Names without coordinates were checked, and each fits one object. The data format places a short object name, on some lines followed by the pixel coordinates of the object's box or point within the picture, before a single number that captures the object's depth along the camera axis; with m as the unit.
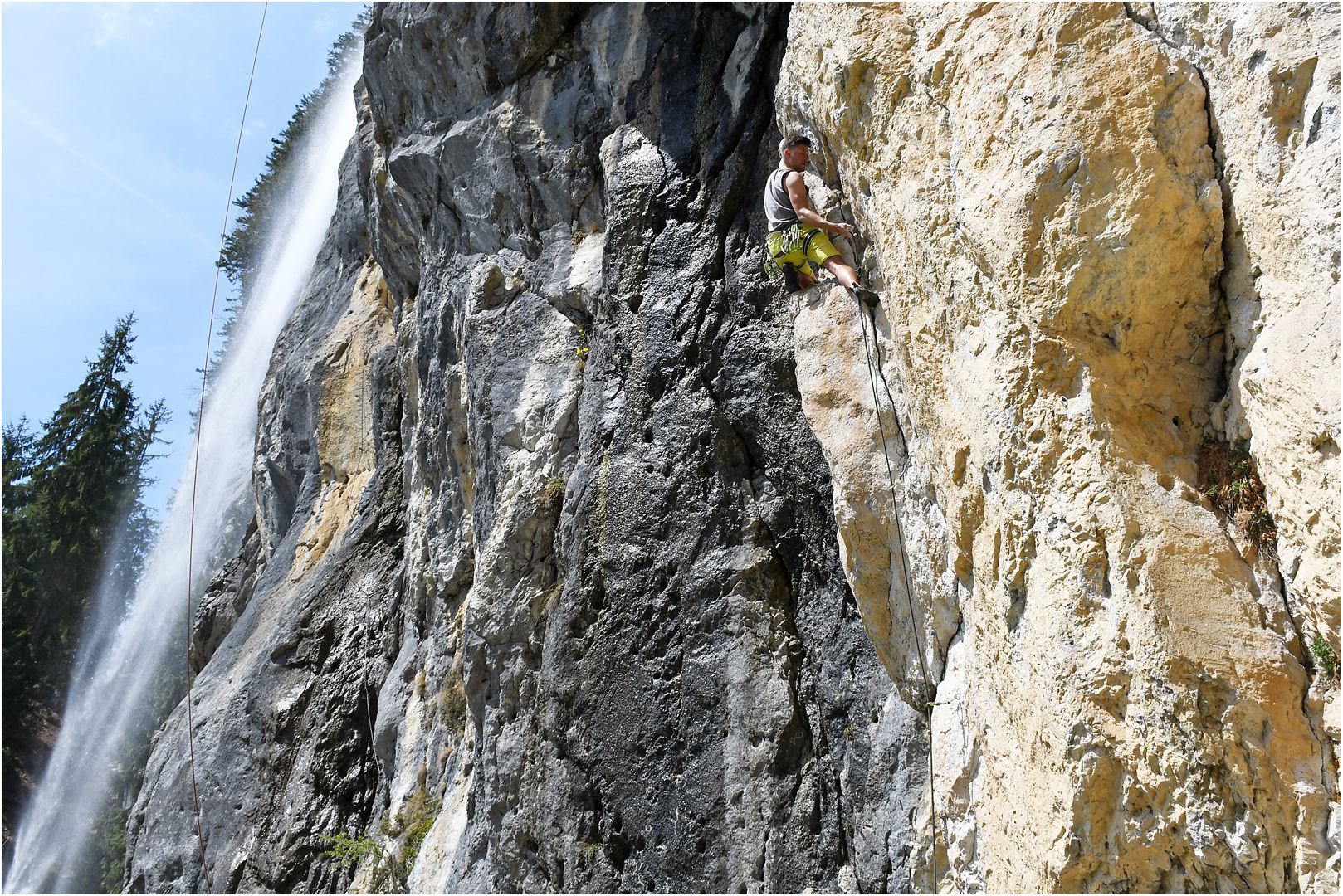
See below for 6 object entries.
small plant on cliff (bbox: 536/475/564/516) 8.07
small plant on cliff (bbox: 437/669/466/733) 8.98
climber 5.93
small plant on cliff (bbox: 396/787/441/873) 8.76
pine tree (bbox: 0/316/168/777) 25.47
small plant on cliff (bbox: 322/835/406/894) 8.76
